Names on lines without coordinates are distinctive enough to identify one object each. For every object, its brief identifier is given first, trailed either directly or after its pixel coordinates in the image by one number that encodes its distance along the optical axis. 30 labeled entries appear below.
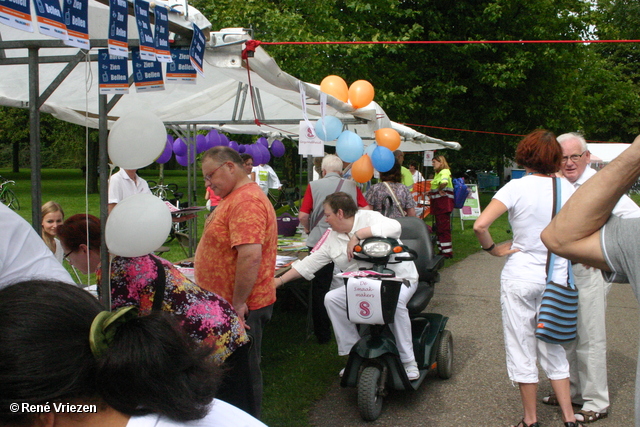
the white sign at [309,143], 5.78
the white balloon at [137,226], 2.41
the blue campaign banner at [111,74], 2.71
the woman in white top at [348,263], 4.23
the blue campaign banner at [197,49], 3.09
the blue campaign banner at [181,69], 3.31
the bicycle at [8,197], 17.02
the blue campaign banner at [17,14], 1.88
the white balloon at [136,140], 2.65
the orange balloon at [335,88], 6.08
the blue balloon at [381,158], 6.73
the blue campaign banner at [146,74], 2.91
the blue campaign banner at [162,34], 2.67
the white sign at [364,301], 3.95
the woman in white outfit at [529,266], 3.64
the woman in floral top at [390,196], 7.22
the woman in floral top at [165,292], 2.42
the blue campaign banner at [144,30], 2.53
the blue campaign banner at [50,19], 1.96
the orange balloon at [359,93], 6.29
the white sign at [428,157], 14.86
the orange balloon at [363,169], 6.74
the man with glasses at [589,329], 4.04
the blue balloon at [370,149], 6.93
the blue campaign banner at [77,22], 2.16
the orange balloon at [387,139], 6.88
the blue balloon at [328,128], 5.83
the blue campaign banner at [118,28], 2.34
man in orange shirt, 3.30
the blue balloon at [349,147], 6.39
